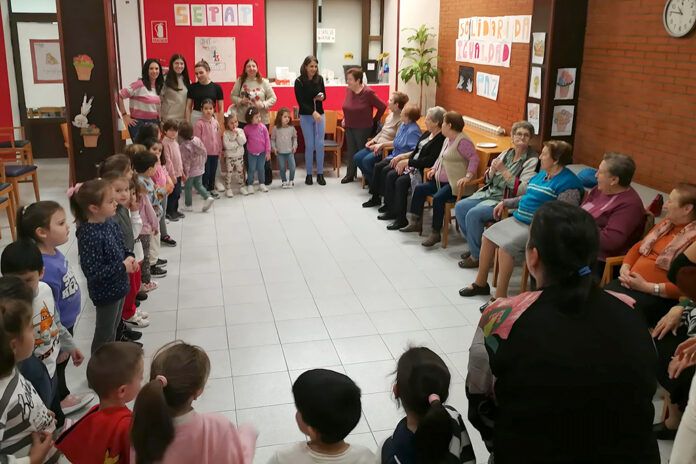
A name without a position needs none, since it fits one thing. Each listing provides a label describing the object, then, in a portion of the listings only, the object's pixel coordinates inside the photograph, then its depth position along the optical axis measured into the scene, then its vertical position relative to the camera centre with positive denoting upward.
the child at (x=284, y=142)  8.38 -1.01
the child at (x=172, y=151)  6.45 -0.88
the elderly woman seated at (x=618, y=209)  4.27 -0.93
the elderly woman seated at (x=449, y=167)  6.18 -0.97
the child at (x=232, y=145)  7.95 -1.01
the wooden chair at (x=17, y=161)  6.75 -1.13
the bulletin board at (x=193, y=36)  9.77 +0.35
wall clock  4.71 +0.33
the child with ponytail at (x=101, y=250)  3.46 -1.00
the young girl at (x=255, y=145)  8.16 -1.03
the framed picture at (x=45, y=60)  9.49 -0.02
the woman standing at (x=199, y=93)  7.95 -0.39
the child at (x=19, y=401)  2.05 -1.06
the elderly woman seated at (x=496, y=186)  5.41 -1.03
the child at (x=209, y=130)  7.69 -0.81
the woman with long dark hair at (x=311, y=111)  8.44 -0.64
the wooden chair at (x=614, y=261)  4.23 -1.24
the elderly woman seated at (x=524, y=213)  4.79 -1.12
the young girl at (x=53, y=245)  3.07 -0.86
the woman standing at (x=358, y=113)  8.44 -0.66
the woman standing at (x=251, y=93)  8.39 -0.42
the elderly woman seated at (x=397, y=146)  7.29 -0.95
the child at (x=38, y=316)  2.70 -1.06
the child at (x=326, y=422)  1.91 -1.02
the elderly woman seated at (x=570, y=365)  1.63 -0.74
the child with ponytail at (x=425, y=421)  1.90 -1.03
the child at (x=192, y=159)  7.16 -1.06
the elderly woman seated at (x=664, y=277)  3.41 -1.22
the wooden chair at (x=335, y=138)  9.23 -1.08
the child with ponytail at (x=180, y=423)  1.95 -1.07
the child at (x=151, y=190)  4.96 -1.00
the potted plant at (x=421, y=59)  9.27 +0.03
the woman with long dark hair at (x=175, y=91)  7.86 -0.37
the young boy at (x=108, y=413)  2.15 -1.16
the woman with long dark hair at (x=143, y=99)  7.39 -0.44
